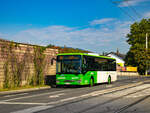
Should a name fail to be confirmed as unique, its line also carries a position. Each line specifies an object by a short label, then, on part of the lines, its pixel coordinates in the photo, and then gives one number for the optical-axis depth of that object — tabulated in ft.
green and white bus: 61.05
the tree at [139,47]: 187.77
